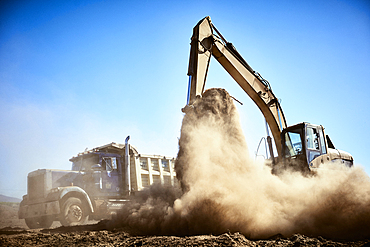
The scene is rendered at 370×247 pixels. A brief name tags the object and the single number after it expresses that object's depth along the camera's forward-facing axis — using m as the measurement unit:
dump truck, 10.34
